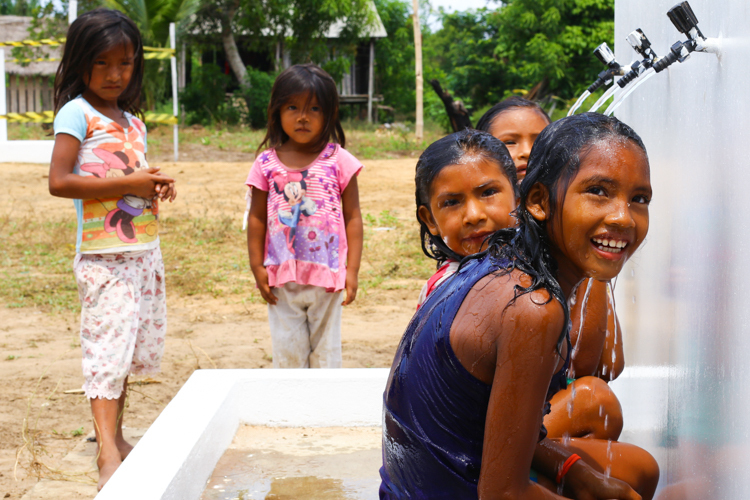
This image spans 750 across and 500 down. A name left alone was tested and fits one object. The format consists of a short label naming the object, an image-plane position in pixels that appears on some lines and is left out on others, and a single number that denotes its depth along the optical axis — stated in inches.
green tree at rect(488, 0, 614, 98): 759.7
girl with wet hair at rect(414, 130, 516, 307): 84.6
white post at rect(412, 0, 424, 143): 674.2
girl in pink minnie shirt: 131.1
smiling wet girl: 53.6
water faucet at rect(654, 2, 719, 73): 60.2
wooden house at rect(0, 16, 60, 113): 798.5
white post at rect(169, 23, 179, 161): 518.9
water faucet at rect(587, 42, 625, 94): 84.0
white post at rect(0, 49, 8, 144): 506.9
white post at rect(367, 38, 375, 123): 892.6
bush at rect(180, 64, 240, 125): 805.2
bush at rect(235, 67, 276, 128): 768.9
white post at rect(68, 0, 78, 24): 447.0
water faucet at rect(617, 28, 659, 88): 72.8
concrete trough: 80.8
